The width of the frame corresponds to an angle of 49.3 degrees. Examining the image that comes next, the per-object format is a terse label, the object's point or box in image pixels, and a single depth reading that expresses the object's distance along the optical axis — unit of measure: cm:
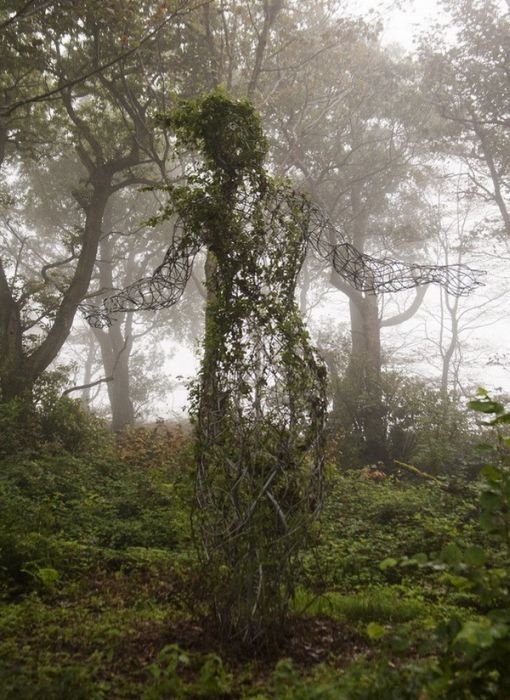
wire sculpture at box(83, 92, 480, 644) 343
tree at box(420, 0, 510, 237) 1387
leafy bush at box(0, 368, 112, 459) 899
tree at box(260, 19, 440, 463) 1363
